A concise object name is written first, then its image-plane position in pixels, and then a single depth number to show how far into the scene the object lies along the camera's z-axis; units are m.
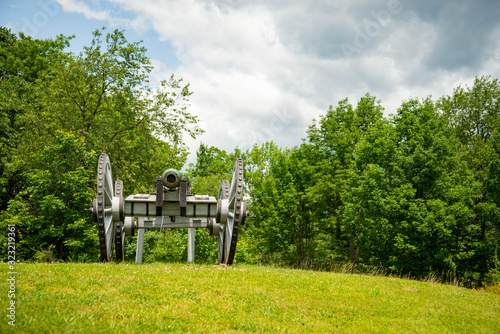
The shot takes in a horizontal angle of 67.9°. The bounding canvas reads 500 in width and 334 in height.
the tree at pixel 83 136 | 14.16
